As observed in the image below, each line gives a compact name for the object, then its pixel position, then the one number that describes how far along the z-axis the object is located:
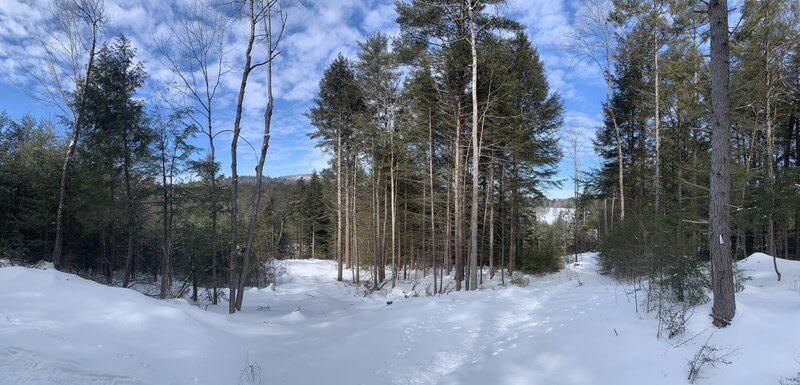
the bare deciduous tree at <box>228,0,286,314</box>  10.40
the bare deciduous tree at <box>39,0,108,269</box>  13.94
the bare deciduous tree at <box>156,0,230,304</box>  15.54
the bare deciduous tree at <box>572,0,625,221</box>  16.86
